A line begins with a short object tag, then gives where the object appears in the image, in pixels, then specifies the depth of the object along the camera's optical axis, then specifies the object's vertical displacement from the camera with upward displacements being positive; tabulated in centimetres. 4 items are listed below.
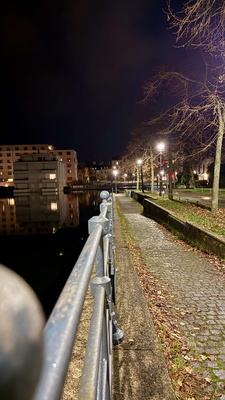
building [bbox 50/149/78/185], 13425 +938
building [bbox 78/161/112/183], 15232 +349
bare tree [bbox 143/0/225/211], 817 +500
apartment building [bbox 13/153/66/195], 10369 +125
